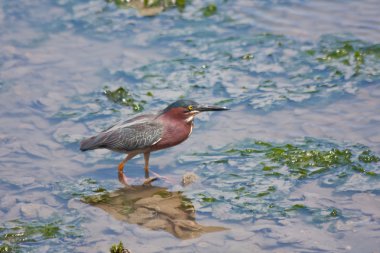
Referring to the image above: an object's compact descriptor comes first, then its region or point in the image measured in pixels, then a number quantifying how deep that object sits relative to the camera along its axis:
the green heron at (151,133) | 16.80
